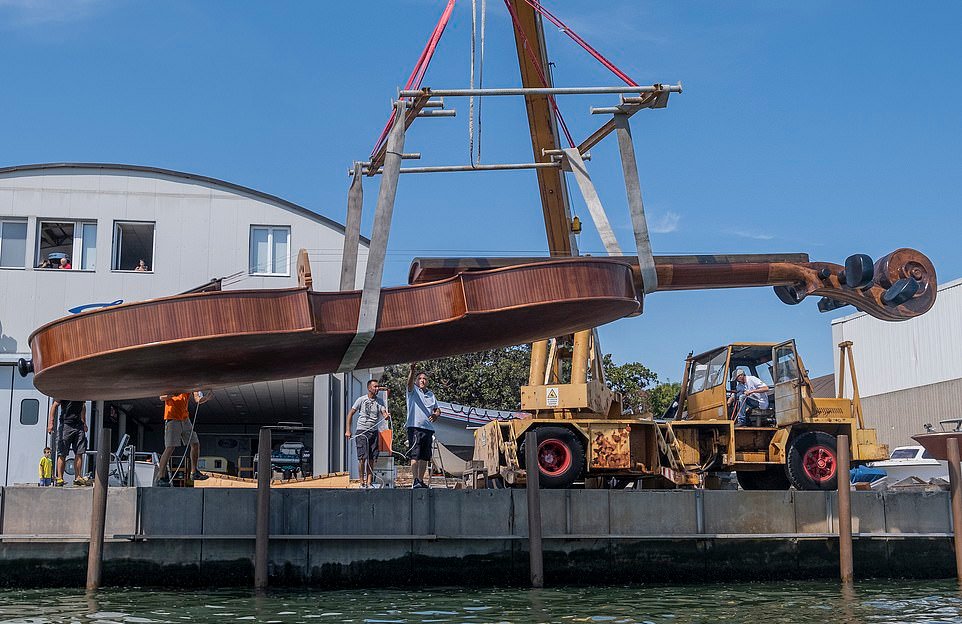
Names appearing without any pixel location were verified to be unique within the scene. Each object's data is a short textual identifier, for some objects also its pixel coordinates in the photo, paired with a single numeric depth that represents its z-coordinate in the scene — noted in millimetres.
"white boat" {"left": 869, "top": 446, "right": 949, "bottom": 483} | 27484
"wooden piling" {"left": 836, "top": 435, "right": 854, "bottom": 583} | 15070
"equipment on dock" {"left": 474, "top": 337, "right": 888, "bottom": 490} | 15875
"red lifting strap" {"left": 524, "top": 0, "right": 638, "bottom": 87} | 12559
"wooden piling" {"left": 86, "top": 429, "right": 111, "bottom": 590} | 13438
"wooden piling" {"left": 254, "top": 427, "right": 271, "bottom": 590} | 13750
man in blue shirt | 15406
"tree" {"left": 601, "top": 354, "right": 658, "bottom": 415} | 42656
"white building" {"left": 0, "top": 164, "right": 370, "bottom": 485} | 22375
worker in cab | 17016
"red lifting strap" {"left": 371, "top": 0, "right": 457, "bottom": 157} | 12375
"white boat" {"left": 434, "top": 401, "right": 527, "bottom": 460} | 27344
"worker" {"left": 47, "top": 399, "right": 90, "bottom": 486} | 15352
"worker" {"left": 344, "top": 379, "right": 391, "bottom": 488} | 15711
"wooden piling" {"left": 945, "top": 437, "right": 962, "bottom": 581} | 15688
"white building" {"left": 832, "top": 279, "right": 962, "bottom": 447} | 38656
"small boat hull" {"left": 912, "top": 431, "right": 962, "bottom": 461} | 22625
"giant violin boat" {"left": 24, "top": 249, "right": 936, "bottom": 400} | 10500
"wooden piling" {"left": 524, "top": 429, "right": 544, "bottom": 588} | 14094
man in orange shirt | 14633
